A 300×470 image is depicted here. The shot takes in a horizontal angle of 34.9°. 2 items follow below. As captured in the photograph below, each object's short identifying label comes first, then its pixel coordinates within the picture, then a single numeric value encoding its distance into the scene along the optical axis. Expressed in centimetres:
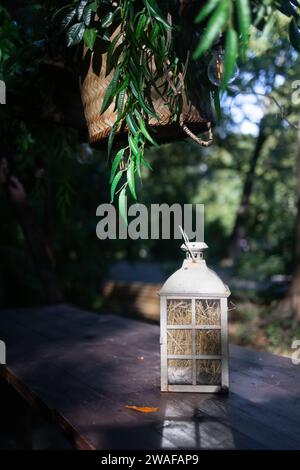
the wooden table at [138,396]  133
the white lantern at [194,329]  171
